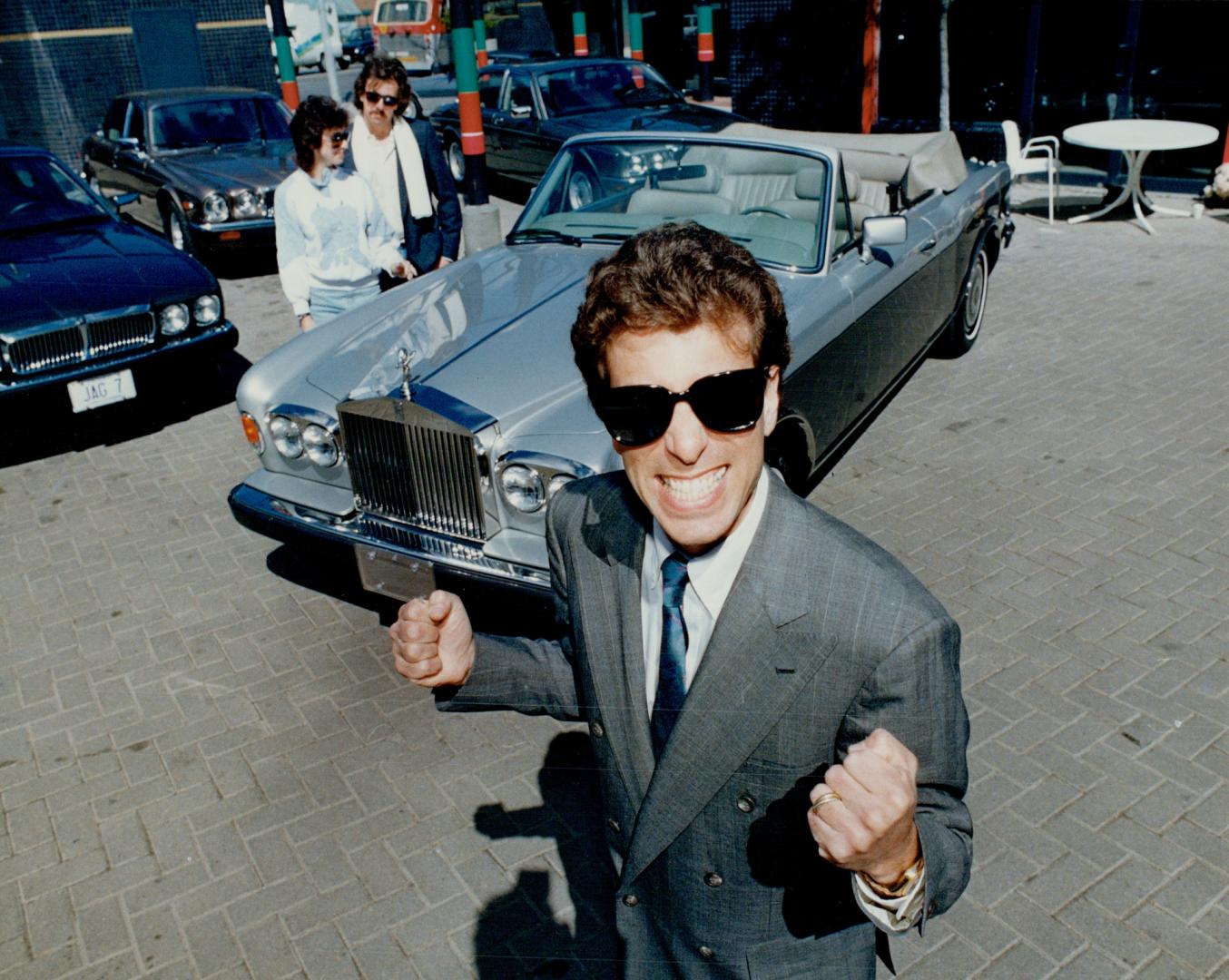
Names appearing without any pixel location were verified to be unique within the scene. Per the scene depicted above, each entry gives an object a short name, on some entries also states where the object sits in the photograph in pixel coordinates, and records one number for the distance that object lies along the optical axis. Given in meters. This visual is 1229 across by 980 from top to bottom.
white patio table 10.12
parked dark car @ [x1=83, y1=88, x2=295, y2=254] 9.89
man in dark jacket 5.94
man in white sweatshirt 5.34
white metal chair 10.84
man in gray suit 1.50
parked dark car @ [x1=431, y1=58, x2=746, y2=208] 11.49
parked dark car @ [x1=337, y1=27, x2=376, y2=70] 35.84
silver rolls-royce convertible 3.85
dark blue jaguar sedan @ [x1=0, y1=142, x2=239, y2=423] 6.11
